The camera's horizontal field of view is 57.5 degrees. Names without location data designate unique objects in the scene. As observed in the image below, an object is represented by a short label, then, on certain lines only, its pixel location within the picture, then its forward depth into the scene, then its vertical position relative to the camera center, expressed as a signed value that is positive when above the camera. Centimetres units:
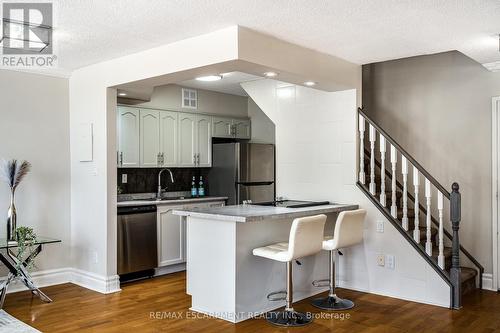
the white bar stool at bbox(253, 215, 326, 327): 366 -76
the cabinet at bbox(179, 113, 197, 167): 622 +30
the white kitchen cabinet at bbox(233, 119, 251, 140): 700 +51
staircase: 425 -53
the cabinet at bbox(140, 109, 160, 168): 576 +31
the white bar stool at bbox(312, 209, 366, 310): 414 -75
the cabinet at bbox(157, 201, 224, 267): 557 -93
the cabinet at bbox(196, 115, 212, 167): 645 +30
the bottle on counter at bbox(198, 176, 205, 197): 661 -42
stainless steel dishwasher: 514 -90
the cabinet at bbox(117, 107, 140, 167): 552 +31
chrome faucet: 616 -36
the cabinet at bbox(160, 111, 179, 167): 599 +31
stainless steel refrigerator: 614 -15
